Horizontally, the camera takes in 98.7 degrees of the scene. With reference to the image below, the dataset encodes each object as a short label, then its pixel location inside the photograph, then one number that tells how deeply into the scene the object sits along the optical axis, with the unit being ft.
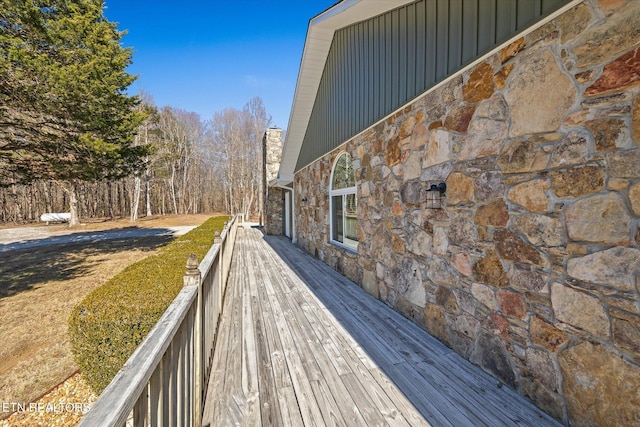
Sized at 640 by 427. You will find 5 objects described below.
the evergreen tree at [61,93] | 19.44
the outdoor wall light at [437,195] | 9.64
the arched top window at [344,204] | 17.76
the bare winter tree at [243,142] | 79.77
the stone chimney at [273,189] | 43.55
